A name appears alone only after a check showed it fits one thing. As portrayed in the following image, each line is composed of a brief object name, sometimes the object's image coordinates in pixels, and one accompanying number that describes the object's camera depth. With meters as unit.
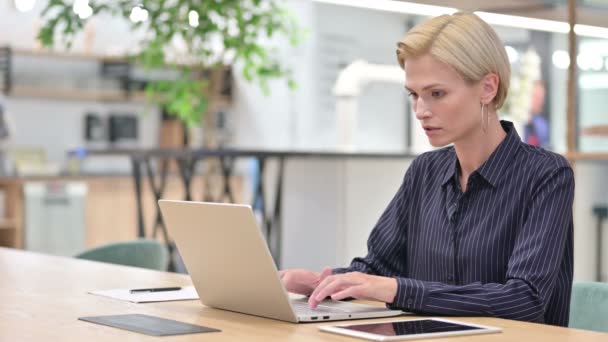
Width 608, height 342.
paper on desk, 2.10
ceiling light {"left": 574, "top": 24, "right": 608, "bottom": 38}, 4.27
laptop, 1.72
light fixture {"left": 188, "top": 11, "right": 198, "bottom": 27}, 5.50
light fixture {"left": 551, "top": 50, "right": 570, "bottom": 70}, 4.45
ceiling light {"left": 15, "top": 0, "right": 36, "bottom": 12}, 6.74
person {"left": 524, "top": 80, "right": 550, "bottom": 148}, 7.40
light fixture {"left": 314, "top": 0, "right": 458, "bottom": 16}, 4.15
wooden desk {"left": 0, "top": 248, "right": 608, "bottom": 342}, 1.62
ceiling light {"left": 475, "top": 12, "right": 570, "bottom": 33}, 4.31
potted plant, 5.15
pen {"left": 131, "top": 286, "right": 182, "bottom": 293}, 2.22
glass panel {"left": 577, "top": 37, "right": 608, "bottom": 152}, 4.31
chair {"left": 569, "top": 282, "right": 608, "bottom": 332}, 1.98
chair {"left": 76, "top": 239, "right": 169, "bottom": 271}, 3.15
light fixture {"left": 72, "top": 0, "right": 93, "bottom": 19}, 5.12
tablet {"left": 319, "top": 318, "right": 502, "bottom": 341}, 1.57
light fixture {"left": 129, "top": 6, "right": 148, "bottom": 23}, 5.37
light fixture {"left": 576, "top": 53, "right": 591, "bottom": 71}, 4.34
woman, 1.82
